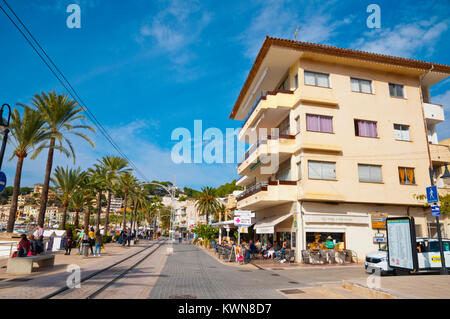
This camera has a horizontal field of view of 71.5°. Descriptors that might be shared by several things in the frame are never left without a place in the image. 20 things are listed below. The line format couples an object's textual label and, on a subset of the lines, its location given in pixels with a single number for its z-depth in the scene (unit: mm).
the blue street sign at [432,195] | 14117
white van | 13488
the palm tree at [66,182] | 41688
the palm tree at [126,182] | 48500
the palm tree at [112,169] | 45719
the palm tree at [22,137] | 23703
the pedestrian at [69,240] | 22062
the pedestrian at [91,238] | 23672
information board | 11488
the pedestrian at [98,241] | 22453
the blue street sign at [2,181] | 9663
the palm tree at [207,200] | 58969
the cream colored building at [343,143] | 22031
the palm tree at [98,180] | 44406
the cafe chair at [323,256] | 19969
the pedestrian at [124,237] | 35081
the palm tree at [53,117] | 25234
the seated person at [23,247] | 14023
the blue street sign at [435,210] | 14312
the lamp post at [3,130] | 10962
